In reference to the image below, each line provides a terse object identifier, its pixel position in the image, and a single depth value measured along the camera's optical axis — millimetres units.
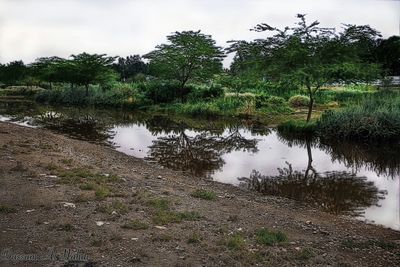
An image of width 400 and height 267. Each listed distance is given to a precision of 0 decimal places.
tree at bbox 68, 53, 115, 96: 41750
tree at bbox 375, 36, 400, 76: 42747
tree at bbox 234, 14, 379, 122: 17781
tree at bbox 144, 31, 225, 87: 34594
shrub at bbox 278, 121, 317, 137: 18438
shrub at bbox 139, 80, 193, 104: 36094
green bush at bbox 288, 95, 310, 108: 30883
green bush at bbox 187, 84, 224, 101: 34350
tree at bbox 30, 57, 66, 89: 45406
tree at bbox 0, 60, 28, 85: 62594
